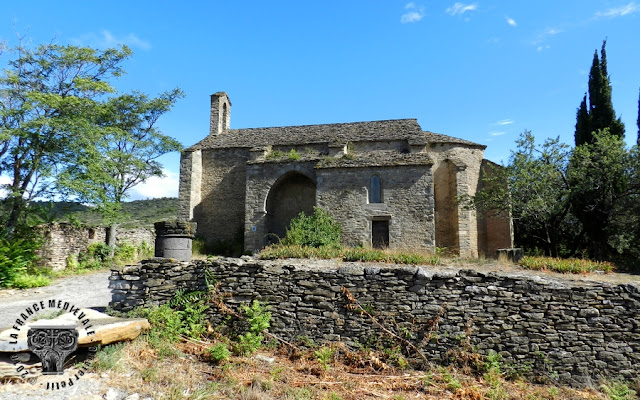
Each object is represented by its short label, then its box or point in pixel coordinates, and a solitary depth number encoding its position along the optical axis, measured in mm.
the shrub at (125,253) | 18312
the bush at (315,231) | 14641
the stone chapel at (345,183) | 17984
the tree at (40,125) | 13844
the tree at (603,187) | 13242
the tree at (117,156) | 14773
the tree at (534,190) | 13805
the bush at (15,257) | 12478
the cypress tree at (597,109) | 21750
